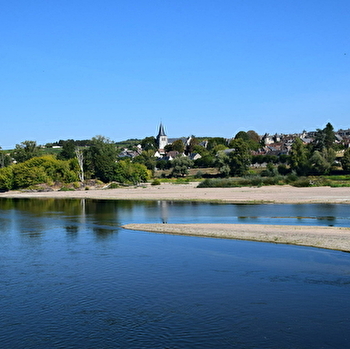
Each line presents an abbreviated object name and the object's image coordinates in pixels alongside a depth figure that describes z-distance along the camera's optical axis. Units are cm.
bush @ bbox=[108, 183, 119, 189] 7981
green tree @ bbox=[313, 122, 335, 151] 9756
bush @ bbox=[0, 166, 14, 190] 8450
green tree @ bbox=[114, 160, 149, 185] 8281
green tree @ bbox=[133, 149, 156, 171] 10425
